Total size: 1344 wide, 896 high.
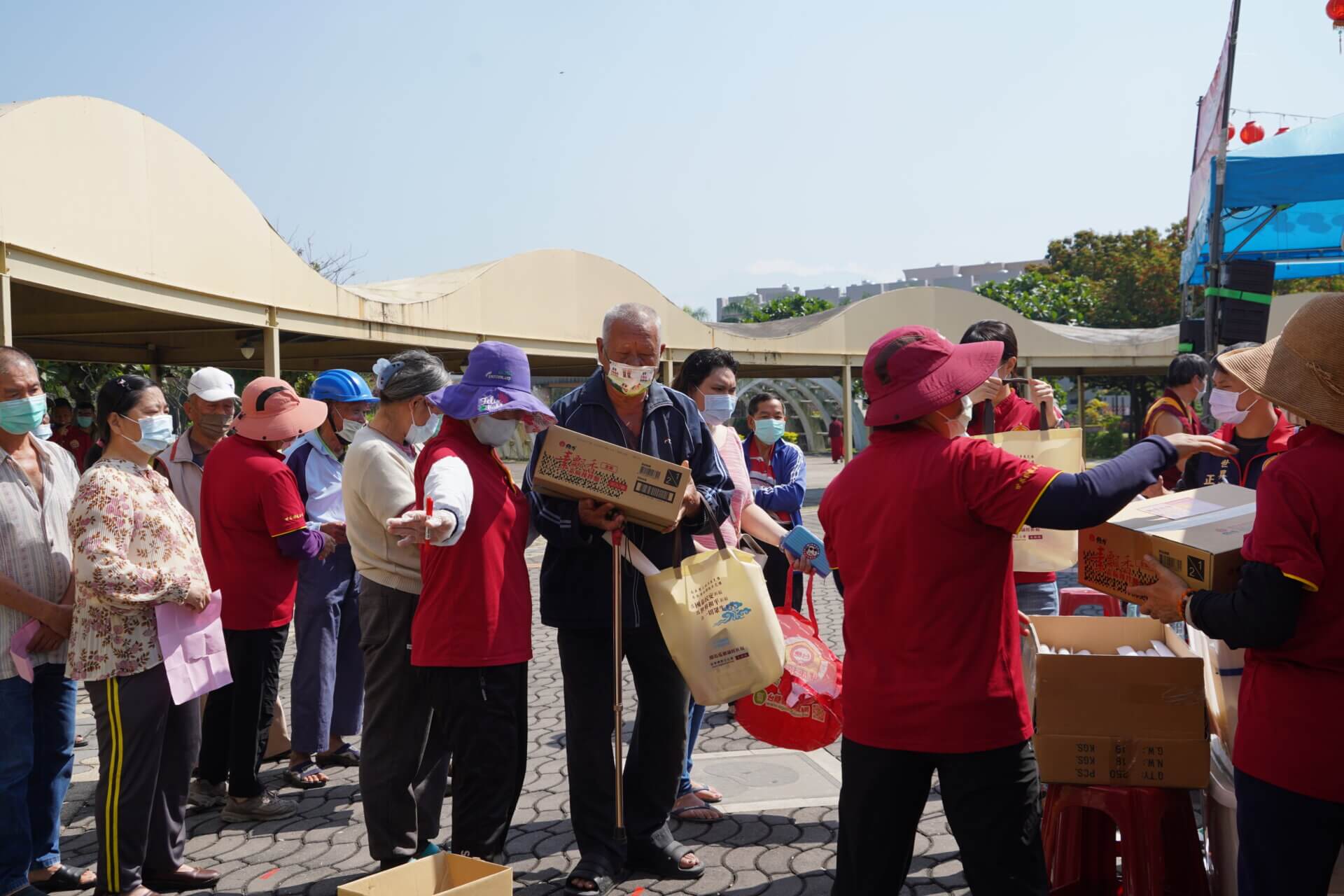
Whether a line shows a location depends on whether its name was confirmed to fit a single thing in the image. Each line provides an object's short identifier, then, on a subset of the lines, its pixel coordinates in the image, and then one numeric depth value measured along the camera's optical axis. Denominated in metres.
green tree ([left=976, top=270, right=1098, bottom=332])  43.78
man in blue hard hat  5.10
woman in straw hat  2.20
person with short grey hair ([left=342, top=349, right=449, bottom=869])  3.79
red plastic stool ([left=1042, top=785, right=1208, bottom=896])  3.07
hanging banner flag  8.36
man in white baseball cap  4.87
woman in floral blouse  3.55
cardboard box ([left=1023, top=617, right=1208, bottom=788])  3.03
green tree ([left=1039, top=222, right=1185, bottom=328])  42.09
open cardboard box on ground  2.81
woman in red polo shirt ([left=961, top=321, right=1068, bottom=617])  4.27
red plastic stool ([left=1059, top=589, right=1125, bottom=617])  4.54
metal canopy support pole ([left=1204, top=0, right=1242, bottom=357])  8.27
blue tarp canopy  7.96
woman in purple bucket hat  3.50
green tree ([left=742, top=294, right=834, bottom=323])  48.28
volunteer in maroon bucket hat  2.56
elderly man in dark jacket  3.82
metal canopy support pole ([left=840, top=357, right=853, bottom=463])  23.03
